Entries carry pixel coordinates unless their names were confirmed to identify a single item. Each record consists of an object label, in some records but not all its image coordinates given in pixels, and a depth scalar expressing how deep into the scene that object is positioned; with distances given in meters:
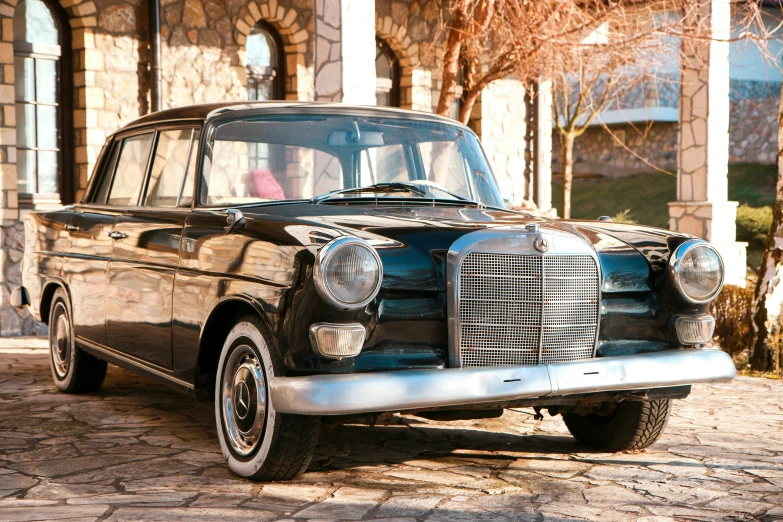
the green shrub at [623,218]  22.88
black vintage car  3.84
